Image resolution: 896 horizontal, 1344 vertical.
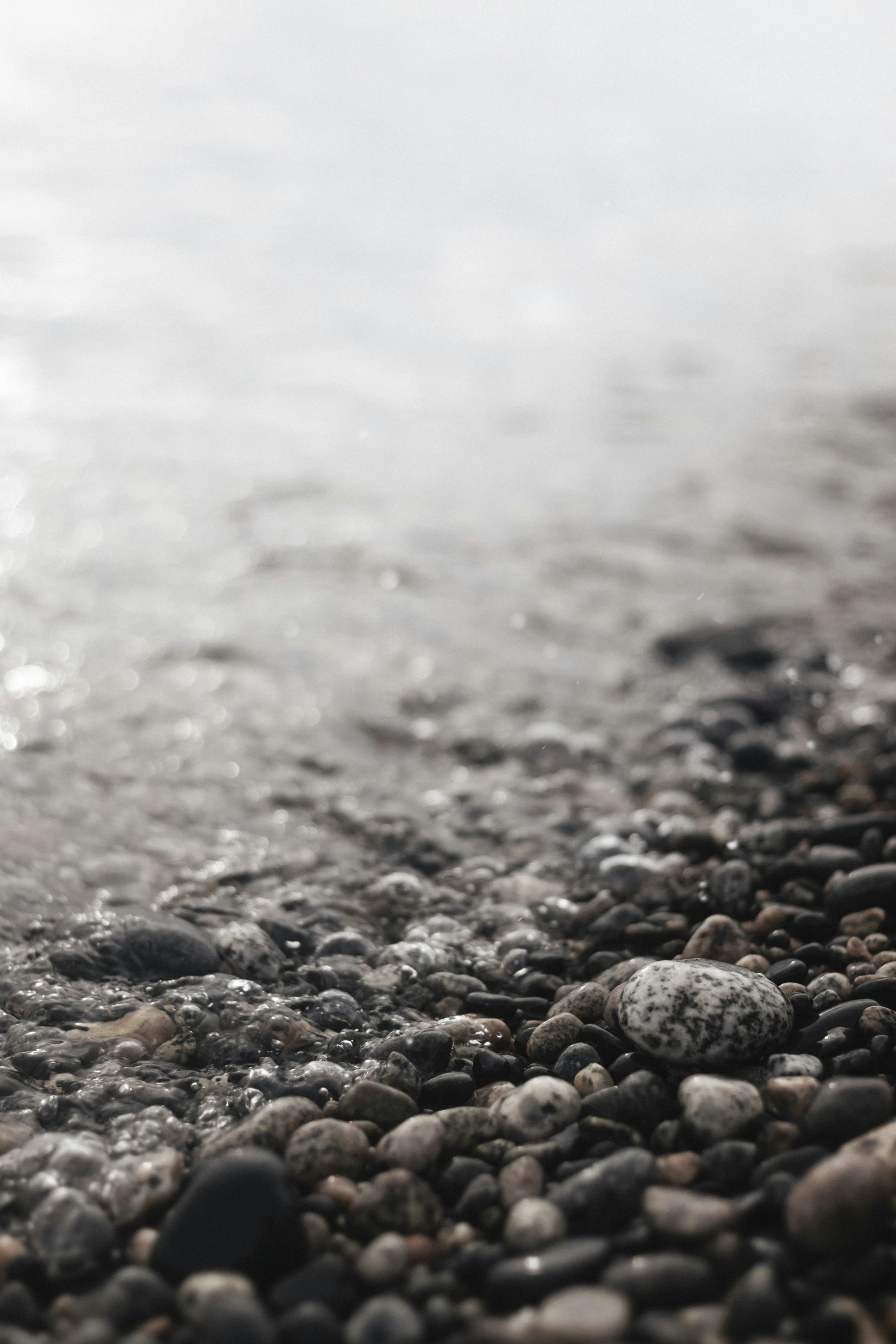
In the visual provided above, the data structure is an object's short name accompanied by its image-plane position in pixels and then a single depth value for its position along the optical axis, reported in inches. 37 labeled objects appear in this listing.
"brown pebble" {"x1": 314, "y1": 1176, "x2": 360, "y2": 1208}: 33.6
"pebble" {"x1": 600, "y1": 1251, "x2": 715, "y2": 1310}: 31.7
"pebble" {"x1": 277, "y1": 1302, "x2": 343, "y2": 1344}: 31.7
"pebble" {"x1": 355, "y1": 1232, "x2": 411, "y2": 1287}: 32.6
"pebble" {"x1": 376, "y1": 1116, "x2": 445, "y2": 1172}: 34.1
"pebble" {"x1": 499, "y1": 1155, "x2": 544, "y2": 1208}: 33.5
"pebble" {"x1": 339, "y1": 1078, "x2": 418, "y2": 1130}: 34.9
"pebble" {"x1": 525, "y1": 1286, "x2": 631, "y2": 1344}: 31.3
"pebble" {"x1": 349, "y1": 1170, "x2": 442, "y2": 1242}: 33.3
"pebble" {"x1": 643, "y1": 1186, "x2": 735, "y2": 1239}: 32.5
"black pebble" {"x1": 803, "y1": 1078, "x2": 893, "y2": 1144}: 33.5
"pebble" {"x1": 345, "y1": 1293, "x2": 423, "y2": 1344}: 31.6
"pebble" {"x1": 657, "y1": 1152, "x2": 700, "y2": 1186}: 33.4
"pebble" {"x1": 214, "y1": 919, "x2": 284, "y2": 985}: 38.3
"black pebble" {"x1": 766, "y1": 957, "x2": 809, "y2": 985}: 37.1
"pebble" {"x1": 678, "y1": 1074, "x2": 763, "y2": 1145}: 34.0
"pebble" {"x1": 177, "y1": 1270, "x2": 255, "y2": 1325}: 32.1
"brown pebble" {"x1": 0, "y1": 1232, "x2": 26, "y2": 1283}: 32.8
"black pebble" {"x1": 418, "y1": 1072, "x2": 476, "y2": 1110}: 35.5
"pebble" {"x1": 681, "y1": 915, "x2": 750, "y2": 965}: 38.2
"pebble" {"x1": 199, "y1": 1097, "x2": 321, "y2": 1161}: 34.2
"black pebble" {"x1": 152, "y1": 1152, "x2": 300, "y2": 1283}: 32.7
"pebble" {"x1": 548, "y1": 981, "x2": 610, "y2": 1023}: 36.8
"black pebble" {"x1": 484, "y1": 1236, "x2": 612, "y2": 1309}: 32.0
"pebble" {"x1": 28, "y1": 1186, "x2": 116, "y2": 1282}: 32.9
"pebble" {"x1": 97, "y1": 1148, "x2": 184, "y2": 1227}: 33.5
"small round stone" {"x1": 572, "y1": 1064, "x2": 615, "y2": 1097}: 35.1
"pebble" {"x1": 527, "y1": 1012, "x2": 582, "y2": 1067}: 36.2
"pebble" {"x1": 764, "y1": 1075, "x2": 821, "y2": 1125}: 34.2
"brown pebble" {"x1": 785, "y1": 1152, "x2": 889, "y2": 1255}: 32.1
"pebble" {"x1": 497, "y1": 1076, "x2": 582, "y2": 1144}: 34.5
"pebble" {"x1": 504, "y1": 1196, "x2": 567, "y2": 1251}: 32.8
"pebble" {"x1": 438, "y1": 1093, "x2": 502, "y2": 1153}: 34.5
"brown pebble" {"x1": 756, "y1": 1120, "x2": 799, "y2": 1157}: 33.8
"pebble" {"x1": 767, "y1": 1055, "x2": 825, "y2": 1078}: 34.8
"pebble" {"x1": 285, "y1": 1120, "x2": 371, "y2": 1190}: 33.9
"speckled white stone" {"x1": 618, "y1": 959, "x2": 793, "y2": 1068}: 35.2
